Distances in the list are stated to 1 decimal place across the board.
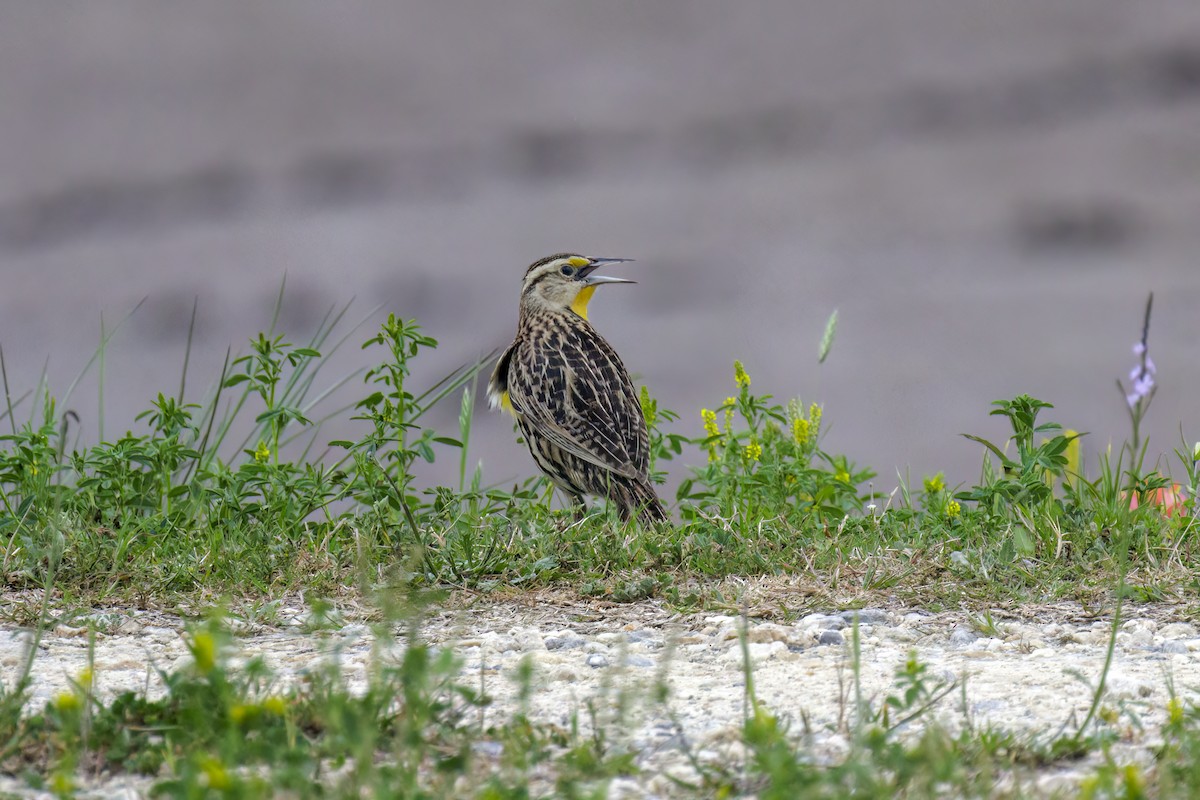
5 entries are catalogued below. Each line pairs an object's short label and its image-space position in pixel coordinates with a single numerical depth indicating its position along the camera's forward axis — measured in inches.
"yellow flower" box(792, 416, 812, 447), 450.0
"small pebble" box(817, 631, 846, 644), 303.1
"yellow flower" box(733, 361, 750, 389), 470.0
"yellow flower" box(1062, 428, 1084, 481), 462.2
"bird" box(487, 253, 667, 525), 522.9
